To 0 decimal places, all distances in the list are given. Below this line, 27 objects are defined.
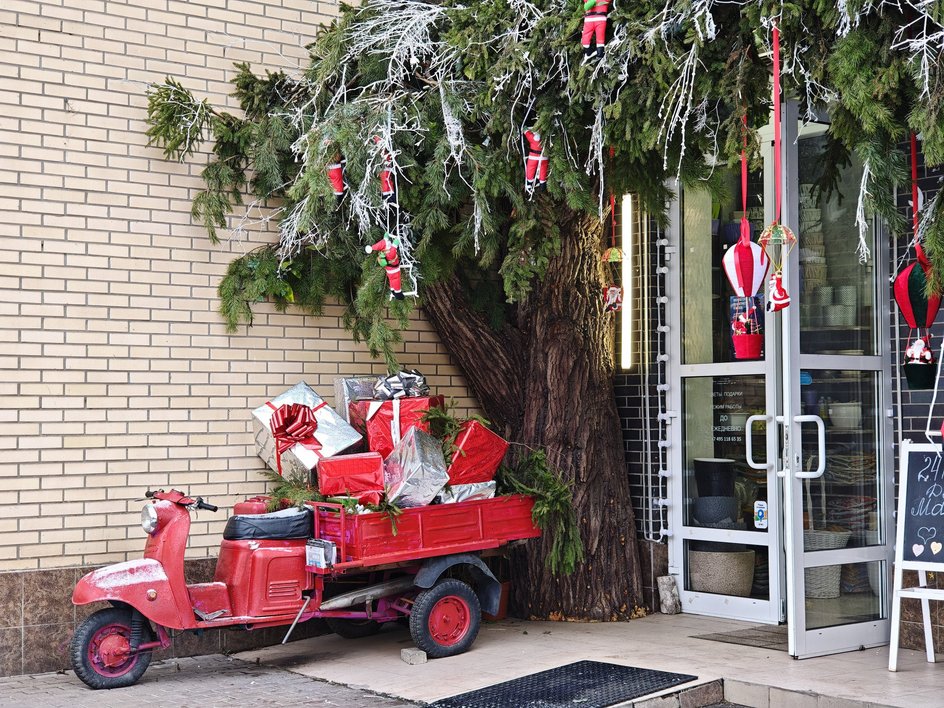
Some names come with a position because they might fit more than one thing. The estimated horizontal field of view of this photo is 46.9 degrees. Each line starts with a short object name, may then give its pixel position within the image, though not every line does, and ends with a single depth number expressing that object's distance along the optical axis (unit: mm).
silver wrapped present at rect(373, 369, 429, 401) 7383
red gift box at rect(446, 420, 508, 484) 7055
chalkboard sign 6438
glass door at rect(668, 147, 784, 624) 7844
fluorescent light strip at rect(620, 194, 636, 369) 8641
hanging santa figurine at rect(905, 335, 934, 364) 6484
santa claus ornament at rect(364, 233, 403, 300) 6777
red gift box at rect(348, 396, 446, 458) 7148
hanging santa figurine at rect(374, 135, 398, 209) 6648
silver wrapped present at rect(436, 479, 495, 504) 6977
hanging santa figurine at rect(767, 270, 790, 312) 5629
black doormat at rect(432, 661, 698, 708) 5762
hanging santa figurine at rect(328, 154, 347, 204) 6754
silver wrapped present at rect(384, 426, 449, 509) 6695
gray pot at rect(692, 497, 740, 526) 8094
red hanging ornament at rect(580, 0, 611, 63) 5578
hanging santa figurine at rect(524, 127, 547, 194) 6348
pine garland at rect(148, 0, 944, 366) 5121
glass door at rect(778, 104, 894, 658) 6629
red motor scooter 6180
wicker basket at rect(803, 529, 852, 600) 6715
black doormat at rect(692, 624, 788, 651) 7039
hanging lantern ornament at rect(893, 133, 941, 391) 5880
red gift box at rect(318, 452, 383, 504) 6734
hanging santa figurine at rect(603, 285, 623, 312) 8180
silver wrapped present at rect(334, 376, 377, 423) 7656
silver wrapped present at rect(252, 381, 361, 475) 7137
